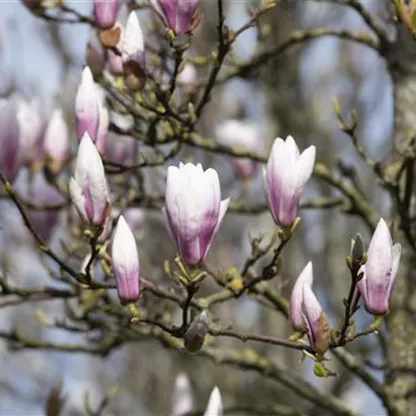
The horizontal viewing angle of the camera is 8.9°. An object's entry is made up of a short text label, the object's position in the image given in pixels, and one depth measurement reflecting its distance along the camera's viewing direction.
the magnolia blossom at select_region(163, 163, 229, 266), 1.97
